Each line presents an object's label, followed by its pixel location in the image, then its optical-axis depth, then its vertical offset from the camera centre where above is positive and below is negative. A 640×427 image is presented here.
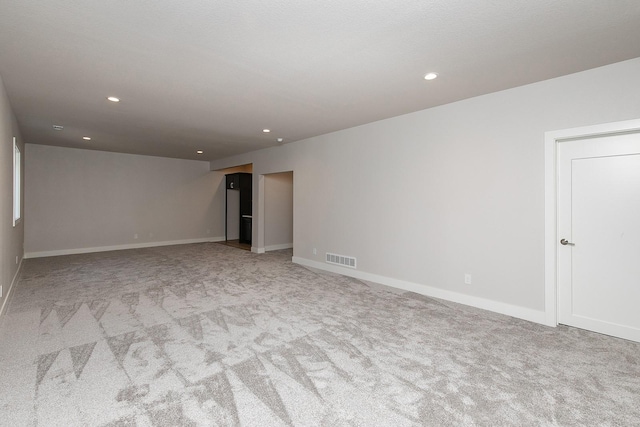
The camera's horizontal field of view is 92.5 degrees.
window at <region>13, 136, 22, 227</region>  4.92 +0.56
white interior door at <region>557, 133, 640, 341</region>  2.93 -0.19
